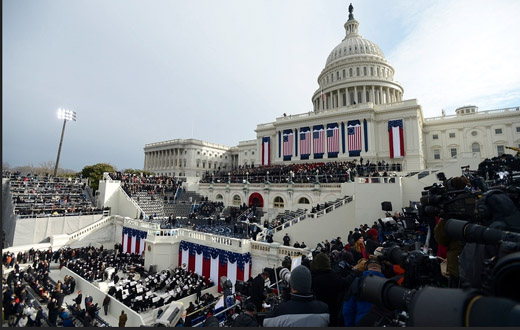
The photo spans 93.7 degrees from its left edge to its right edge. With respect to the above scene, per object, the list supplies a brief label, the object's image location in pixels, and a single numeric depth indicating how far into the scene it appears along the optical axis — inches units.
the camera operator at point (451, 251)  148.7
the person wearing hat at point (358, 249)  259.4
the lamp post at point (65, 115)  1492.4
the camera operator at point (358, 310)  120.0
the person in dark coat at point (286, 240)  650.7
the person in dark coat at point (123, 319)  435.4
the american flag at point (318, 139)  1643.9
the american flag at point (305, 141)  1696.4
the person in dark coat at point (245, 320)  125.4
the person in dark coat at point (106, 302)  512.9
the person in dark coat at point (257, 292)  209.2
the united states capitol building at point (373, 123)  1488.7
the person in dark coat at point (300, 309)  111.7
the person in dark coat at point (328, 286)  152.9
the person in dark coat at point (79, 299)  516.7
